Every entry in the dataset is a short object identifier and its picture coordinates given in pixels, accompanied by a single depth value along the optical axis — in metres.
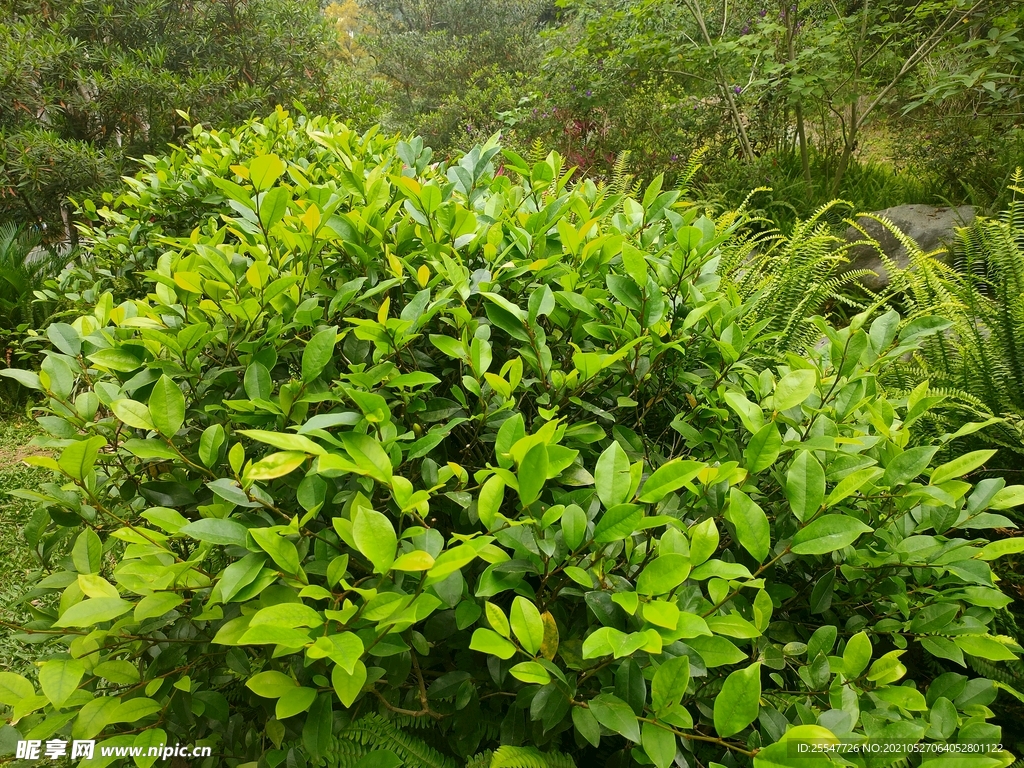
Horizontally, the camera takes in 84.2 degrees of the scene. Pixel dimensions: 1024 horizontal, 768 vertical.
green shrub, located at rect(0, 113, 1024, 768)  0.79
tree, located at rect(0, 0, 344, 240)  4.76
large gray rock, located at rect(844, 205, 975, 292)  4.79
